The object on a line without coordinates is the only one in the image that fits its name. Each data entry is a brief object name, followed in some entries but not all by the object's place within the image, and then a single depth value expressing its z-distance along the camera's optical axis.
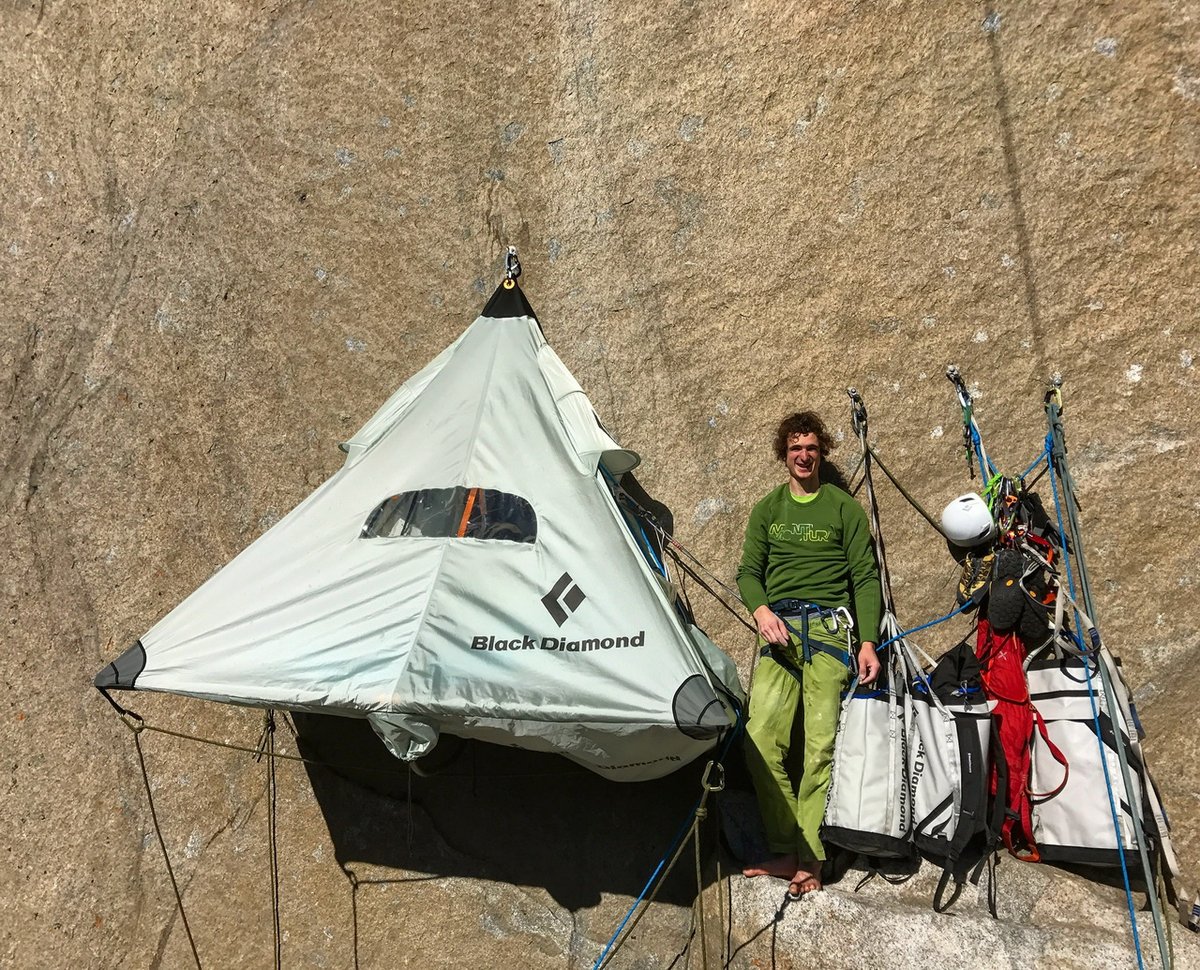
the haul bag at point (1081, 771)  3.26
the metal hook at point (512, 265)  4.71
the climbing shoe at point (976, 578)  3.78
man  3.62
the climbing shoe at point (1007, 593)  3.62
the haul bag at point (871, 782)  3.44
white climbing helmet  3.77
